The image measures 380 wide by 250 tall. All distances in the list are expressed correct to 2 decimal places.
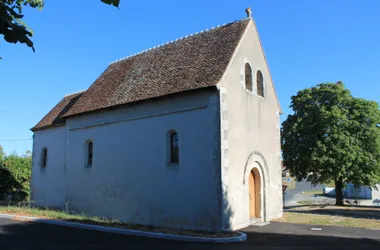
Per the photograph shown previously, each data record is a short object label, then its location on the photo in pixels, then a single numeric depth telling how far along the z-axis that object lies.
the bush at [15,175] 26.86
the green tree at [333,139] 28.23
